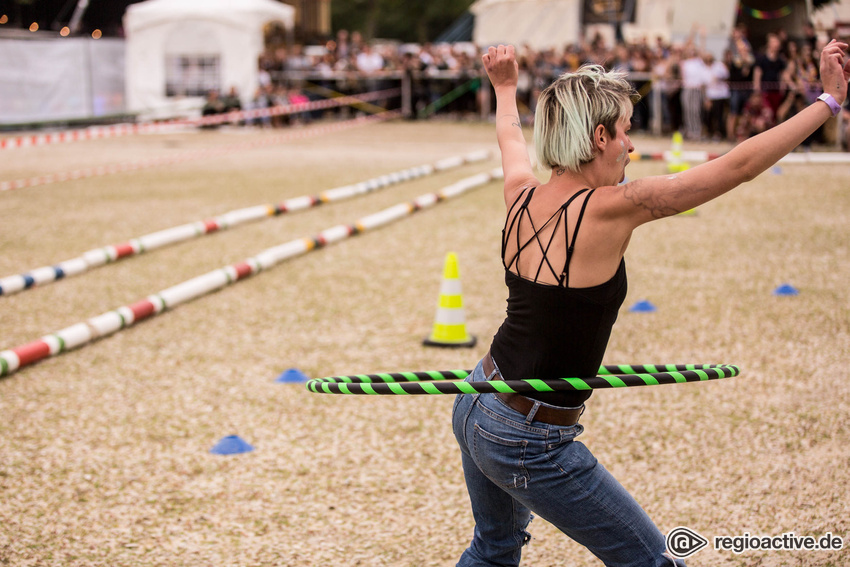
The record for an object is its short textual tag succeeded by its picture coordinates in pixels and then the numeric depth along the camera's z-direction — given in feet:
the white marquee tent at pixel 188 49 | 85.92
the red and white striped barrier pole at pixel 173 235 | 26.23
